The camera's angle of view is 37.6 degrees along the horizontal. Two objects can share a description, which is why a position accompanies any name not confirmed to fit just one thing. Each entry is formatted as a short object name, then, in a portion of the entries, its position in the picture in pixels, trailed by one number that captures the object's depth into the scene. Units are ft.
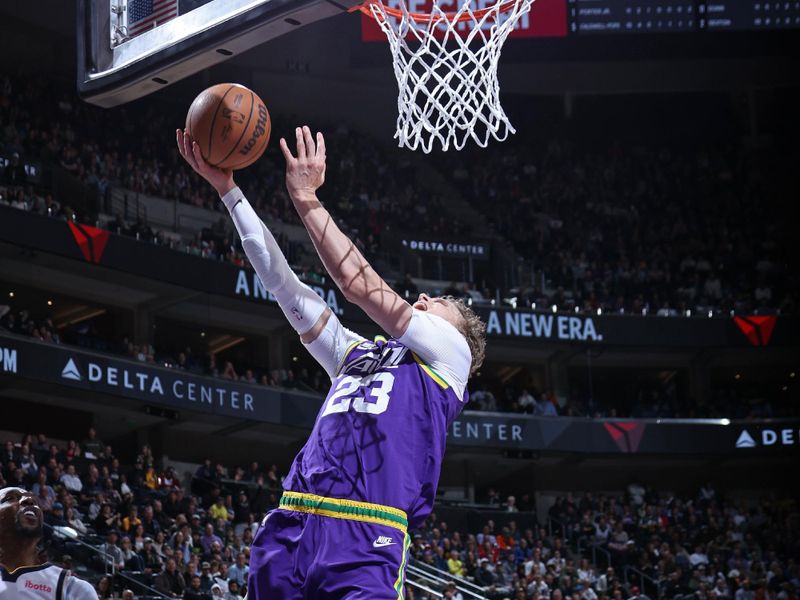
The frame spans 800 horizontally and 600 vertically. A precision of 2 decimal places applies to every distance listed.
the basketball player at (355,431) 12.00
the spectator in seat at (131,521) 48.86
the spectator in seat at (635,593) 62.80
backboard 16.40
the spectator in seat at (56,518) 45.57
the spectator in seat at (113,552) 44.39
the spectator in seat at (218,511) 57.72
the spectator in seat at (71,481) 51.21
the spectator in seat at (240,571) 47.36
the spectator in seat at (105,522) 48.14
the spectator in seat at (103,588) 38.52
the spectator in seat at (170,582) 44.21
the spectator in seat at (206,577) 46.14
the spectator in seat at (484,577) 59.57
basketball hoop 23.91
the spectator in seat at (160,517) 52.01
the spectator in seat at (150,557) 45.60
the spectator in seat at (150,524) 50.29
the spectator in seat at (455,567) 59.62
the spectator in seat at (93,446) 63.05
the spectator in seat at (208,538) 51.42
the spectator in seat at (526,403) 84.17
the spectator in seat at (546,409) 84.02
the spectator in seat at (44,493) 47.12
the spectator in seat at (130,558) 45.11
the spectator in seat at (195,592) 44.09
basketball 13.62
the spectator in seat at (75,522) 46.29
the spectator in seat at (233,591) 44.88
